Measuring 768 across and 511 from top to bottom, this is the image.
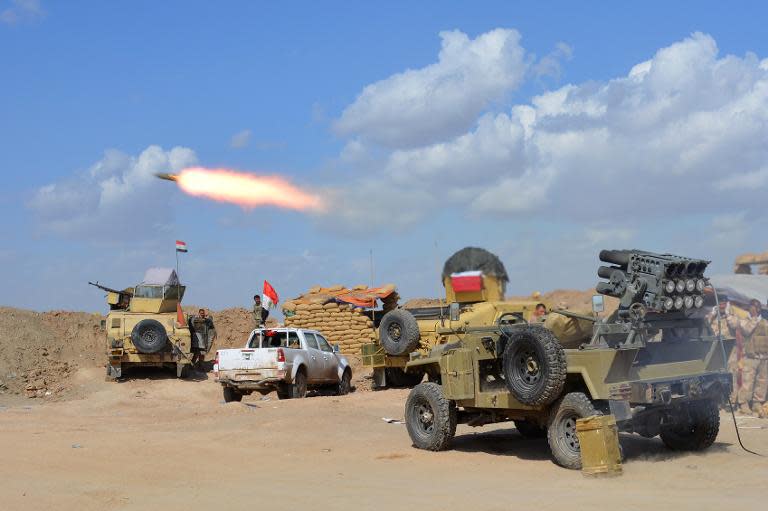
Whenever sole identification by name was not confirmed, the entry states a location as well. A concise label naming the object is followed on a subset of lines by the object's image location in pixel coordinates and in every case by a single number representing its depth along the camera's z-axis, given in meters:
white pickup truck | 18.41
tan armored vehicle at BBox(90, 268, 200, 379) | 23.77
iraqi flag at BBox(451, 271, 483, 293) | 19.89
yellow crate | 8.84
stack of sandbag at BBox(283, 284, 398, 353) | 25.20
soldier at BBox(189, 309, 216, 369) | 25.06
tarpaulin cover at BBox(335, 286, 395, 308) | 25.34
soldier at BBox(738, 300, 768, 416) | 14.41
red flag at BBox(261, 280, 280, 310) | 26.86
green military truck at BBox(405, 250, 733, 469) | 9.43
